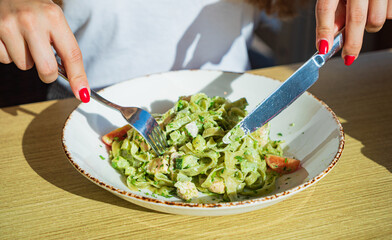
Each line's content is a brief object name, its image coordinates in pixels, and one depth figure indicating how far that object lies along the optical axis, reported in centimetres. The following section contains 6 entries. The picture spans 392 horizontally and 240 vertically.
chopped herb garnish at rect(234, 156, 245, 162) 41
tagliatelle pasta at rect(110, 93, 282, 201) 40
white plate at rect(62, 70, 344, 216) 35
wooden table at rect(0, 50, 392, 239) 37
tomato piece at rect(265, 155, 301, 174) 41
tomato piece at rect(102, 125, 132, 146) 45
